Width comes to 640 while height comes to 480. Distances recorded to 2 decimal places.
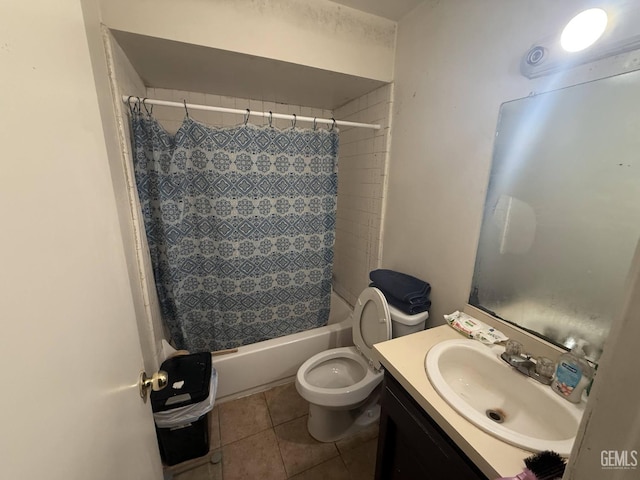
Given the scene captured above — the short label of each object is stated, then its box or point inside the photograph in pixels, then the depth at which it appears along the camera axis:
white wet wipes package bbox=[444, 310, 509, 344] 1.03
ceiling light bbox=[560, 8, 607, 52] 0.75
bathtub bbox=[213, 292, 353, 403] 1.66
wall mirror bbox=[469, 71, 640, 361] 0.75
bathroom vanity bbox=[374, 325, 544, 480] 0.63
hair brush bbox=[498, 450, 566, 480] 0.53
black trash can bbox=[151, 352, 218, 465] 1.25
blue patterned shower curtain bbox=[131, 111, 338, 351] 1.49
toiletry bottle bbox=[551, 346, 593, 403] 0.75
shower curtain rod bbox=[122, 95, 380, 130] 1.28
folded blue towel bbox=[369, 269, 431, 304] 1.33
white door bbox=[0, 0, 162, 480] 0.32
